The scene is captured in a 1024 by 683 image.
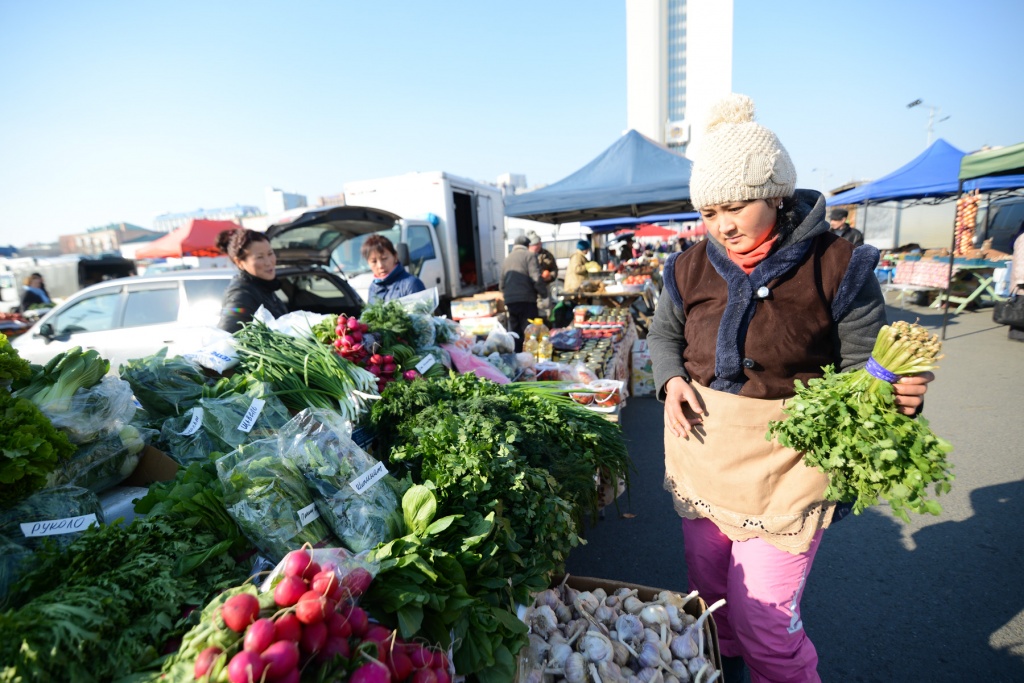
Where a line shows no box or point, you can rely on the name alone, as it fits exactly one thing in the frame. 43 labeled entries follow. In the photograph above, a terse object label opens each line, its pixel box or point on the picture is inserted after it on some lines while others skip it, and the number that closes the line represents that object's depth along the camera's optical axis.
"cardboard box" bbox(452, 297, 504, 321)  6.61
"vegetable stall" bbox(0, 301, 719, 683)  0.94
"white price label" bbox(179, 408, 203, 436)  1.92
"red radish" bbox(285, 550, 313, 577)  1.01
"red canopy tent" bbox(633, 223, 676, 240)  24.98
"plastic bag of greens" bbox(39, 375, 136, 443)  1.63
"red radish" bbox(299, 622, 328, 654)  0.92
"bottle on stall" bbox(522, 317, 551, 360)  4.35
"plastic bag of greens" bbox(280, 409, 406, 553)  1.38
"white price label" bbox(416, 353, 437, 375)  2.83
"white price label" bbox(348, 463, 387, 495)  1.43
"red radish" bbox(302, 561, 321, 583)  1.03
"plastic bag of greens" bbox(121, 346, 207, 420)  2.19
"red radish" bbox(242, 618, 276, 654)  0.87
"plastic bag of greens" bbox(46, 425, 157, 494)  1.57
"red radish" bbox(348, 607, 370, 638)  1.02
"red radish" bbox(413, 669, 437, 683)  1.00
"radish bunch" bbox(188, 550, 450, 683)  0.86
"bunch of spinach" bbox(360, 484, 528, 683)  1.16
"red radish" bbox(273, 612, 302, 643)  0.90
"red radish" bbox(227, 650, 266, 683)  0.82
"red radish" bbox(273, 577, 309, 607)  0.95
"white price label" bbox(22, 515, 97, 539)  1.24
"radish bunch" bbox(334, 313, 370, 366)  2.65
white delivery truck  8.95
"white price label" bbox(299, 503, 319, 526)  1.35
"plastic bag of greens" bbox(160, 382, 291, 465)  1.90
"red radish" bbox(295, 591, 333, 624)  0.92
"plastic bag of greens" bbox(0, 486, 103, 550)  1.26
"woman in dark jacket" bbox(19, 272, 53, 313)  11.57
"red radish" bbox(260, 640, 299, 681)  0.85
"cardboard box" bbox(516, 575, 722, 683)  1.55
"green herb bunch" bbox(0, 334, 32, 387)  1.55
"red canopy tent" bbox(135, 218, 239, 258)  15.32
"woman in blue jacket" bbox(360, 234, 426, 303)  4.54
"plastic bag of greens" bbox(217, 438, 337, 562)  1.30
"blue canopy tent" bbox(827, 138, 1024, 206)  9.48
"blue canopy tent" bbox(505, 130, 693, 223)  7.48
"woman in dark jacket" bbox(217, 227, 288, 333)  3.48
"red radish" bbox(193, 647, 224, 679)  0.86
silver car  5.35
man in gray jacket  7.47
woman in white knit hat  1.52
